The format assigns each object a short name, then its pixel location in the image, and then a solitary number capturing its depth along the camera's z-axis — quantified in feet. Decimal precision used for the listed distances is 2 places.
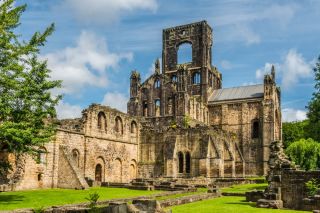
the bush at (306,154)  137.18
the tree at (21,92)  63.26
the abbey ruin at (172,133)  103.35
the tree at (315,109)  114.93
